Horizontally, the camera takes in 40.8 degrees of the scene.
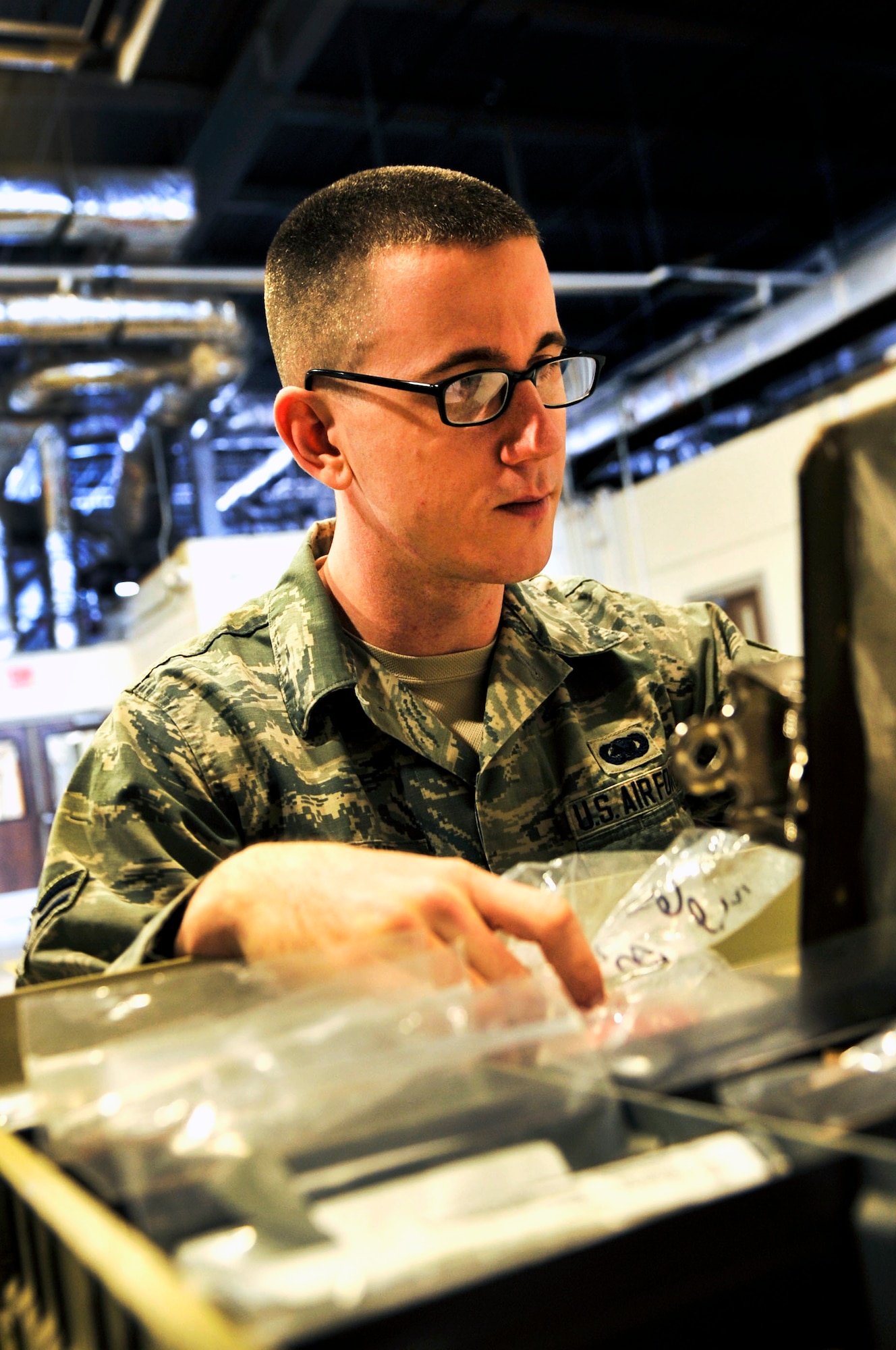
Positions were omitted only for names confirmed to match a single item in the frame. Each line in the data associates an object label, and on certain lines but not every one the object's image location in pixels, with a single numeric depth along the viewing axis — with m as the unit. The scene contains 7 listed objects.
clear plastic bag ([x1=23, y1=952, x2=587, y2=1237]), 0.31
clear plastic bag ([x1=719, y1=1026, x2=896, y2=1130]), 0.30
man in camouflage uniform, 1.08
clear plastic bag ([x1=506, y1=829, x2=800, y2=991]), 0.59
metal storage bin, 0.23
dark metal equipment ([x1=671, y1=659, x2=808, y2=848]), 0.46
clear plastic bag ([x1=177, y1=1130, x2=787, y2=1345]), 0.24
